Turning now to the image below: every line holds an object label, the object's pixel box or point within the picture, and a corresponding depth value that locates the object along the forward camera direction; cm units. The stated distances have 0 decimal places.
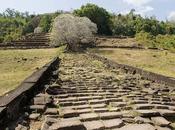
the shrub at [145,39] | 2593
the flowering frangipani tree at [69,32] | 1990
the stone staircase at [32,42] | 2232
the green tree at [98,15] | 3108
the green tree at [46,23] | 3550
